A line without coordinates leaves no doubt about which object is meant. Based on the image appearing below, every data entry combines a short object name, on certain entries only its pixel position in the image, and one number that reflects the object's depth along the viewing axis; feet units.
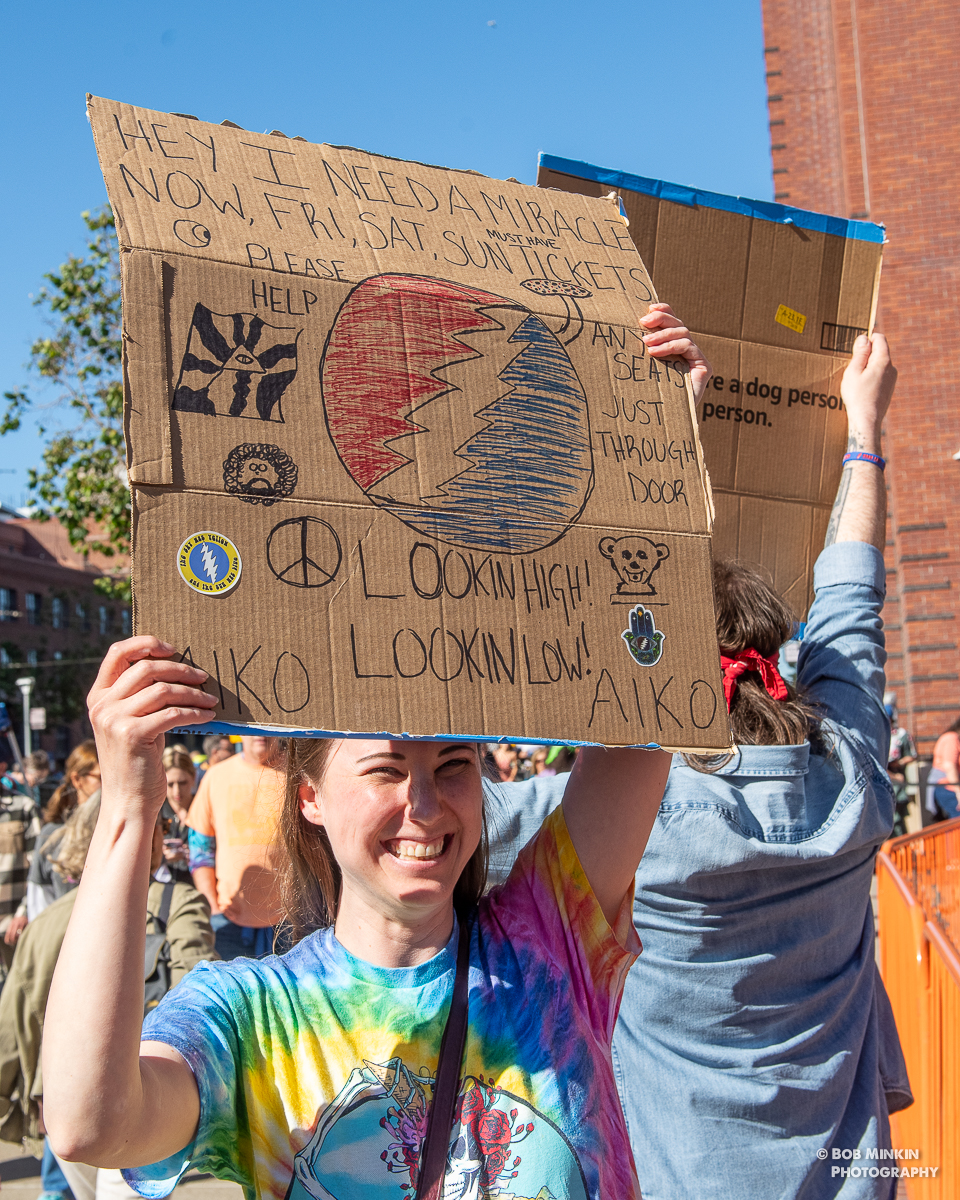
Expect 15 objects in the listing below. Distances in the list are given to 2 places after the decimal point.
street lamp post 94.41
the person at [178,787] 21.33
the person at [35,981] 12.21
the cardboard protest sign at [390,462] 4.54
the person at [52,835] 17.15
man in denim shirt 6.64
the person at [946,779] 33.55
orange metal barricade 10.21
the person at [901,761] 40.24
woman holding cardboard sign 4.18
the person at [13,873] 17.87
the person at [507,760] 27.38
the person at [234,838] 15.02
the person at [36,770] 31.71
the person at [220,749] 32.05
